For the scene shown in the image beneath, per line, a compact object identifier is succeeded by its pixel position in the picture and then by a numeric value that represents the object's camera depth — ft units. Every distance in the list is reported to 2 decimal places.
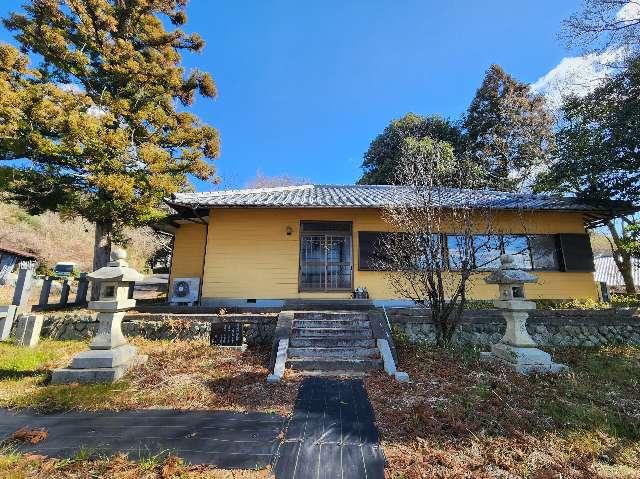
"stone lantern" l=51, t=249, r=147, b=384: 15.23
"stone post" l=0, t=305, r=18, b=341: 21.63
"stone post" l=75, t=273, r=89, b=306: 33.43
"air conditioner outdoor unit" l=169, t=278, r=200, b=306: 31.14
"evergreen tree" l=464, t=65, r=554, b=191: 67.00
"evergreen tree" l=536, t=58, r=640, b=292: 29.96
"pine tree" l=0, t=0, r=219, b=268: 25.54
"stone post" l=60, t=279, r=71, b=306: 30.66
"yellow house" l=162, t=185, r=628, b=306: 31.04
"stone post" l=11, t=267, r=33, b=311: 23.35
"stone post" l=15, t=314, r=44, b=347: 20.58
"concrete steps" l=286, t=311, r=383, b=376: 17.15
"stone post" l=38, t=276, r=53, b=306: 30.22
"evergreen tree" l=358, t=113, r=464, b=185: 70.08
